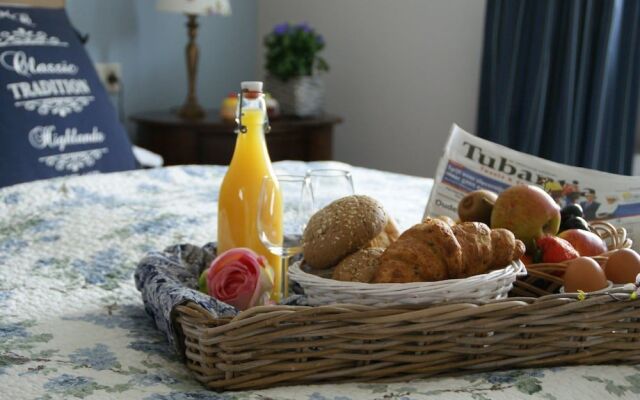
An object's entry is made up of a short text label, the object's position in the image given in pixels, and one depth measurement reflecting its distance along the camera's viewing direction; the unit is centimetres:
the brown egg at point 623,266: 93
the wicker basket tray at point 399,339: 80
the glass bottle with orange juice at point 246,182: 111
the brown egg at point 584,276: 90
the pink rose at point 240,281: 96
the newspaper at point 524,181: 117
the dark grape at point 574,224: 107
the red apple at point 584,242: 101
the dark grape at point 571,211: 109
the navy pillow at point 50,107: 194
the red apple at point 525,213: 100
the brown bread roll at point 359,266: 87
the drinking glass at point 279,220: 104
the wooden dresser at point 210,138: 294
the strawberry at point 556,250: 96
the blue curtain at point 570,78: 264
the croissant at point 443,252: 85
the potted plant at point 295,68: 311
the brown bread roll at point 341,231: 92
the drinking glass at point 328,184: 107
